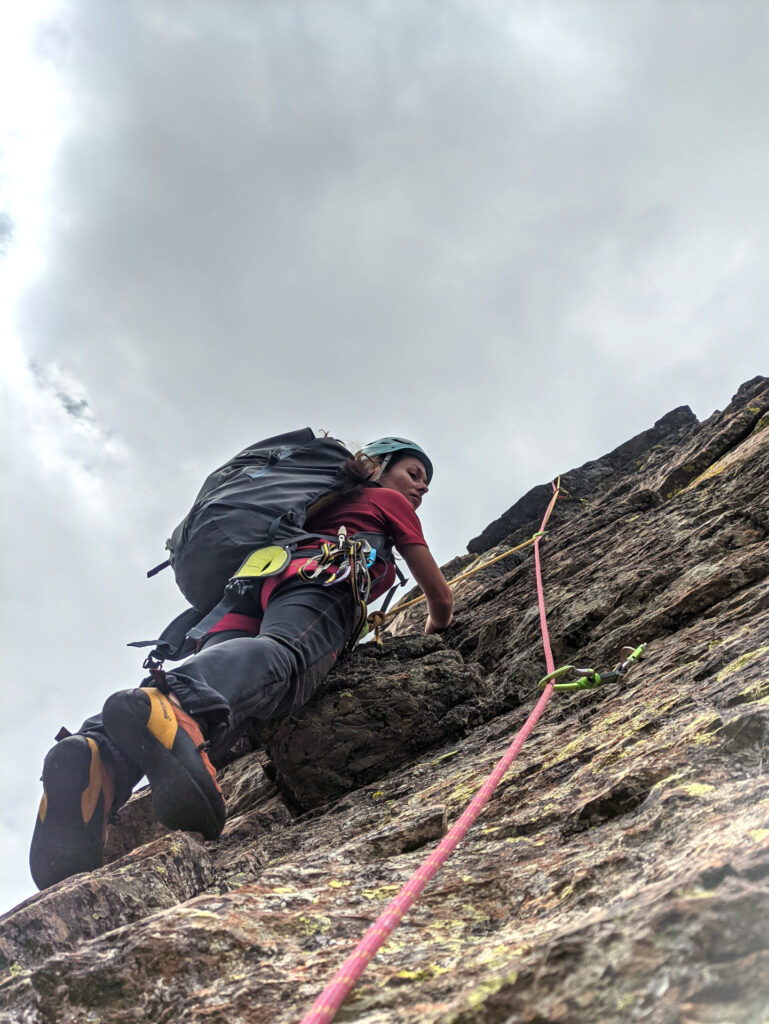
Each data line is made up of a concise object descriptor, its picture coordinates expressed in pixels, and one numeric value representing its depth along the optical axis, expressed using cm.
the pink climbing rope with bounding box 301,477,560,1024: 144
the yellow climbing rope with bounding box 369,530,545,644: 561
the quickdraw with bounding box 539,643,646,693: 386
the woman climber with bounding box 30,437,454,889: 327
